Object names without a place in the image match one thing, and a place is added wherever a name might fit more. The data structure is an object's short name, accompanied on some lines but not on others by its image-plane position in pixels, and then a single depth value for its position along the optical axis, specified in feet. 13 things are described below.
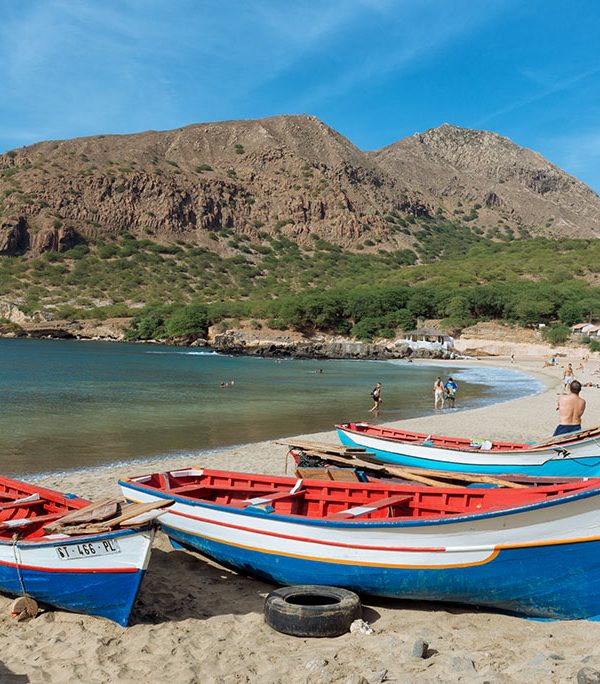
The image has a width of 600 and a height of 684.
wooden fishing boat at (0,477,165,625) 19.84
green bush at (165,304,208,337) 342.03
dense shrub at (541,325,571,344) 254.68
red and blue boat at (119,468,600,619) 20.16
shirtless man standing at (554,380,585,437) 41.55
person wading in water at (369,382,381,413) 86.12
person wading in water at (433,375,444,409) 92.12
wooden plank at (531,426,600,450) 39.09
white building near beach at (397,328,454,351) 288.10
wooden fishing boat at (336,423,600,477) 38.17
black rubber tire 20.42
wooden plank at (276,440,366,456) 39.32
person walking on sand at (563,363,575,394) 111.06
